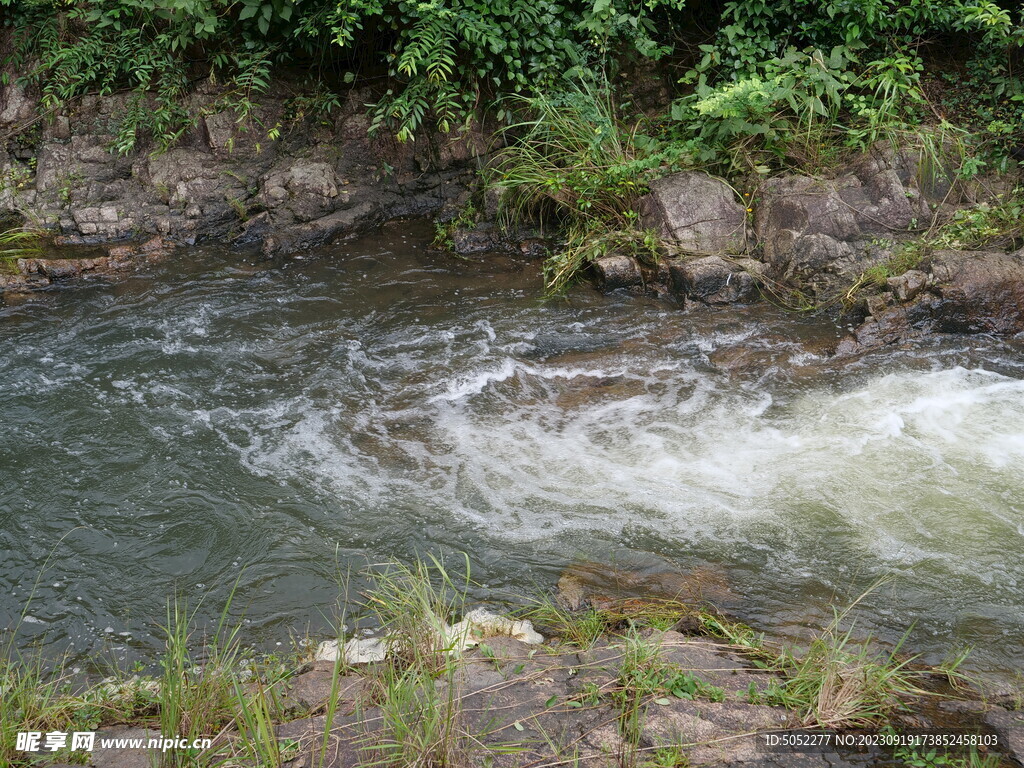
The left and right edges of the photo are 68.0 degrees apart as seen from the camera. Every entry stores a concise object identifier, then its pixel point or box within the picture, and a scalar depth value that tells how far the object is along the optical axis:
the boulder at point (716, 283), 6.02
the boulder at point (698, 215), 6.31
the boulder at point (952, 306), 5.60
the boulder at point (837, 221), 6.01
